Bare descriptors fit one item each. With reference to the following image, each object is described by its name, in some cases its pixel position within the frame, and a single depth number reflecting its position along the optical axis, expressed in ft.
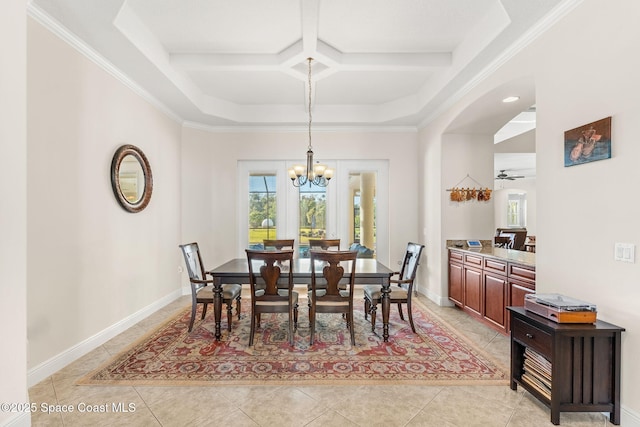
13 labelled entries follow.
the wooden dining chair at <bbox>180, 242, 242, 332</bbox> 11.19
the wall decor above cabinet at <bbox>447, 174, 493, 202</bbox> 14.90
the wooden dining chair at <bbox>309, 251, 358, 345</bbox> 9.83
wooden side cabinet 6.34
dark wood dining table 10.50
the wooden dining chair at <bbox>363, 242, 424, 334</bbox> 11.25
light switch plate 6.22
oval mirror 11.17
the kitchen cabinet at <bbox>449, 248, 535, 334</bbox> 10.23
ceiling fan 29.65
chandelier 12.30
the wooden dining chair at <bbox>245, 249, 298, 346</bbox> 9.82
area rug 8.21
